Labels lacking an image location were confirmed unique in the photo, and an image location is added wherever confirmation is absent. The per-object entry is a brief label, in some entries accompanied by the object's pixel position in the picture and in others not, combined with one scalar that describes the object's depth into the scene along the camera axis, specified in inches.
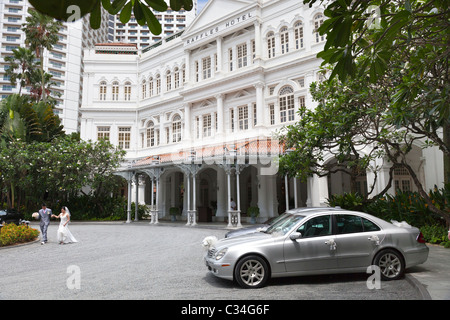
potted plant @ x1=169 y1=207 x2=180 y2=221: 1008.9
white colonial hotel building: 828.0
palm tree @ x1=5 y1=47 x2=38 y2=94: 1320.1
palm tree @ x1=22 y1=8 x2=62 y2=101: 1259.2
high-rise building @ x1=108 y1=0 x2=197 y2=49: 3476.9
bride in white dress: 520.7
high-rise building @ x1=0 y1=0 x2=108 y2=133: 2418.8
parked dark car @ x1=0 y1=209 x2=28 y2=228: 743.1
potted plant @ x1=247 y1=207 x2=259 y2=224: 838.5
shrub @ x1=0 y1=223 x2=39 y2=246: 500.7
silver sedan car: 245.8
